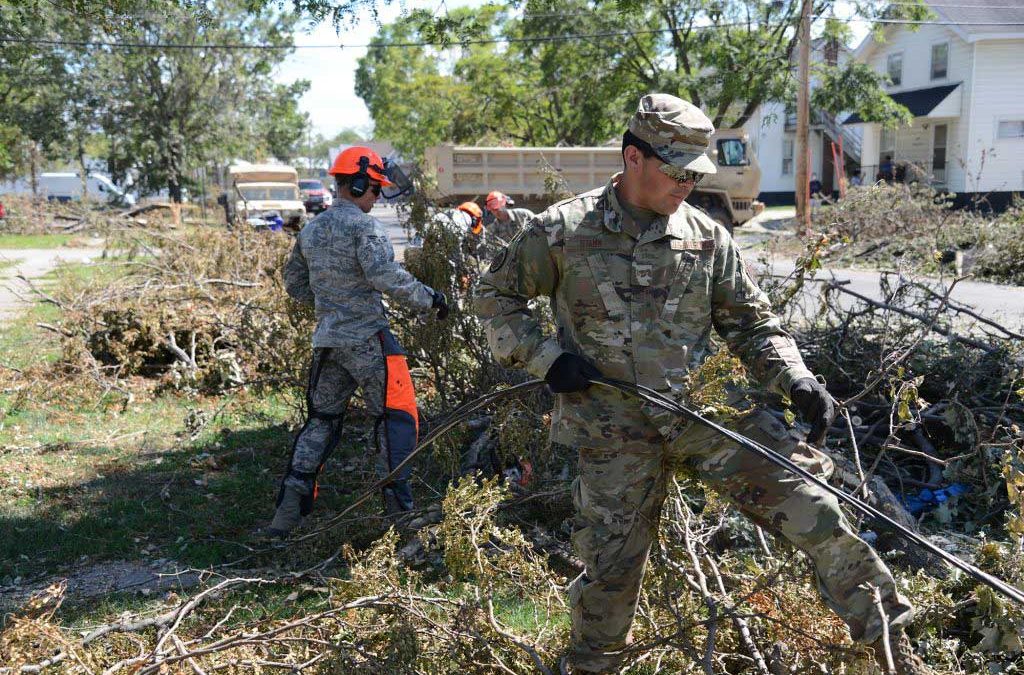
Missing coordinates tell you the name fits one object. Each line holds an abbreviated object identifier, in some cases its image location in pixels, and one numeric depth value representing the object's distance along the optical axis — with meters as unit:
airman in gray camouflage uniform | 4.65
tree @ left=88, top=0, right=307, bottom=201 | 31.84
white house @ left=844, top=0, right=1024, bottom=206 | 27.28
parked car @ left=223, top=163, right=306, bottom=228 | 26.25
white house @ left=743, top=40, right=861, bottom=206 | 37.59
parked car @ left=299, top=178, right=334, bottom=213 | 33.92
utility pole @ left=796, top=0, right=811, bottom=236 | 18.86
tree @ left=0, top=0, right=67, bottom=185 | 30.73
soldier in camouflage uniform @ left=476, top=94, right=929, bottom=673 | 2.85
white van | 37.15
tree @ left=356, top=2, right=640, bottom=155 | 23.70
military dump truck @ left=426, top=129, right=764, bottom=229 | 17.39
